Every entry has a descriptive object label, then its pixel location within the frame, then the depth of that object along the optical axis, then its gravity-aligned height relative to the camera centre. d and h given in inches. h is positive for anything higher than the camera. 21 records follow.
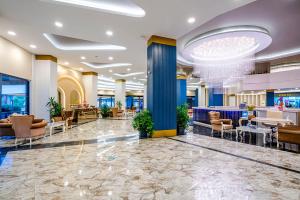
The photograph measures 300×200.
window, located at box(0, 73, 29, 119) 281.4 +11.8
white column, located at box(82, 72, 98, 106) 556.1 +54.0
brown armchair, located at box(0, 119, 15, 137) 232.4 -38.7
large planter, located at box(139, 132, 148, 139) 242.5 -48.5
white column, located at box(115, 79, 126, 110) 714.2 +43.7
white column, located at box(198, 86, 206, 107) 909.8 +37.8
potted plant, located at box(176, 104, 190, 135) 266.8 -28.8
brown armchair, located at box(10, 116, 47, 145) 209.3 -32.4
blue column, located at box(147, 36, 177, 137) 242.4 +26.4
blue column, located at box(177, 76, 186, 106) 534.0 +46.3
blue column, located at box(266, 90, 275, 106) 494.2 +15.0
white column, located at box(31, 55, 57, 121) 357.7 +38.7
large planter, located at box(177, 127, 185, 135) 266.1 -46.2
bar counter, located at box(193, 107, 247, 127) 338.0 -27.1
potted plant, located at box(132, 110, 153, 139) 235.8 -30.0
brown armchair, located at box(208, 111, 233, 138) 261.3 -34.6
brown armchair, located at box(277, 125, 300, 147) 186.4 -36.5
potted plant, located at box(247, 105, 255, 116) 276.2 -9.3
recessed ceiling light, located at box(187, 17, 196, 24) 196.0 +99.5
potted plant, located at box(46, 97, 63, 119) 358.6 -13.4
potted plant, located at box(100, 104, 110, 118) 602.9 -32.8
